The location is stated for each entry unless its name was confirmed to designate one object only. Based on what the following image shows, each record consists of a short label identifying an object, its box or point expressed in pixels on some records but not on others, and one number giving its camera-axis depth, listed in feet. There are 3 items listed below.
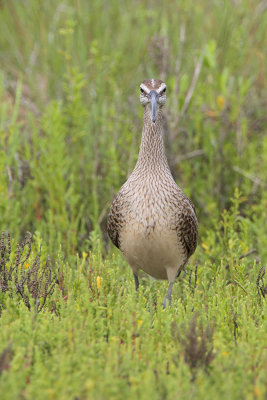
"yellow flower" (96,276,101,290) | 29.14
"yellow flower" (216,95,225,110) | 46.68
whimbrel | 30.68
